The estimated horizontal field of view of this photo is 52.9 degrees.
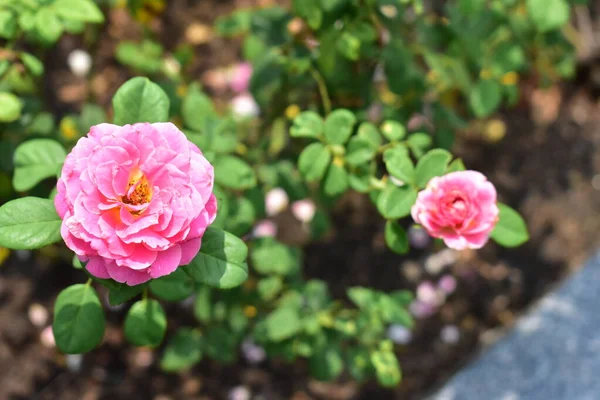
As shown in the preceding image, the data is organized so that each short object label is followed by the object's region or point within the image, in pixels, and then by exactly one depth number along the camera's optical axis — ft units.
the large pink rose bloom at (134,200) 2.45
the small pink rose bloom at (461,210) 2.89
